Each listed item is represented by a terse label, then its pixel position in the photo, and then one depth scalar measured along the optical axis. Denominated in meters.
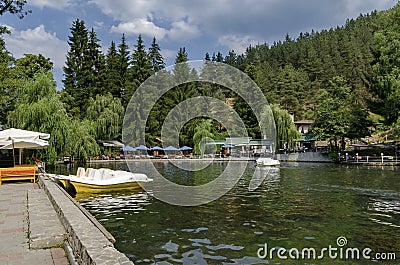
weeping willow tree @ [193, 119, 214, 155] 50.66
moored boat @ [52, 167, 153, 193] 14.16
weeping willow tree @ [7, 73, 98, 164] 20.92
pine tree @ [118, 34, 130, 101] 56.69
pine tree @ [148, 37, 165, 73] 60.03
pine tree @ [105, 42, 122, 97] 54.69
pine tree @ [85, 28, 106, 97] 52.47
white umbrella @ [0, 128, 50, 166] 12.90
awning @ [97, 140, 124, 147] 45.60
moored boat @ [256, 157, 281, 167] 31.61
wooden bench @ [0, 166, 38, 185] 12.88
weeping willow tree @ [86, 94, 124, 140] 45.06
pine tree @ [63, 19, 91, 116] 51.59
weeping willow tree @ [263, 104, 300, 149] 46.97
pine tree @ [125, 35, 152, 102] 55.28
